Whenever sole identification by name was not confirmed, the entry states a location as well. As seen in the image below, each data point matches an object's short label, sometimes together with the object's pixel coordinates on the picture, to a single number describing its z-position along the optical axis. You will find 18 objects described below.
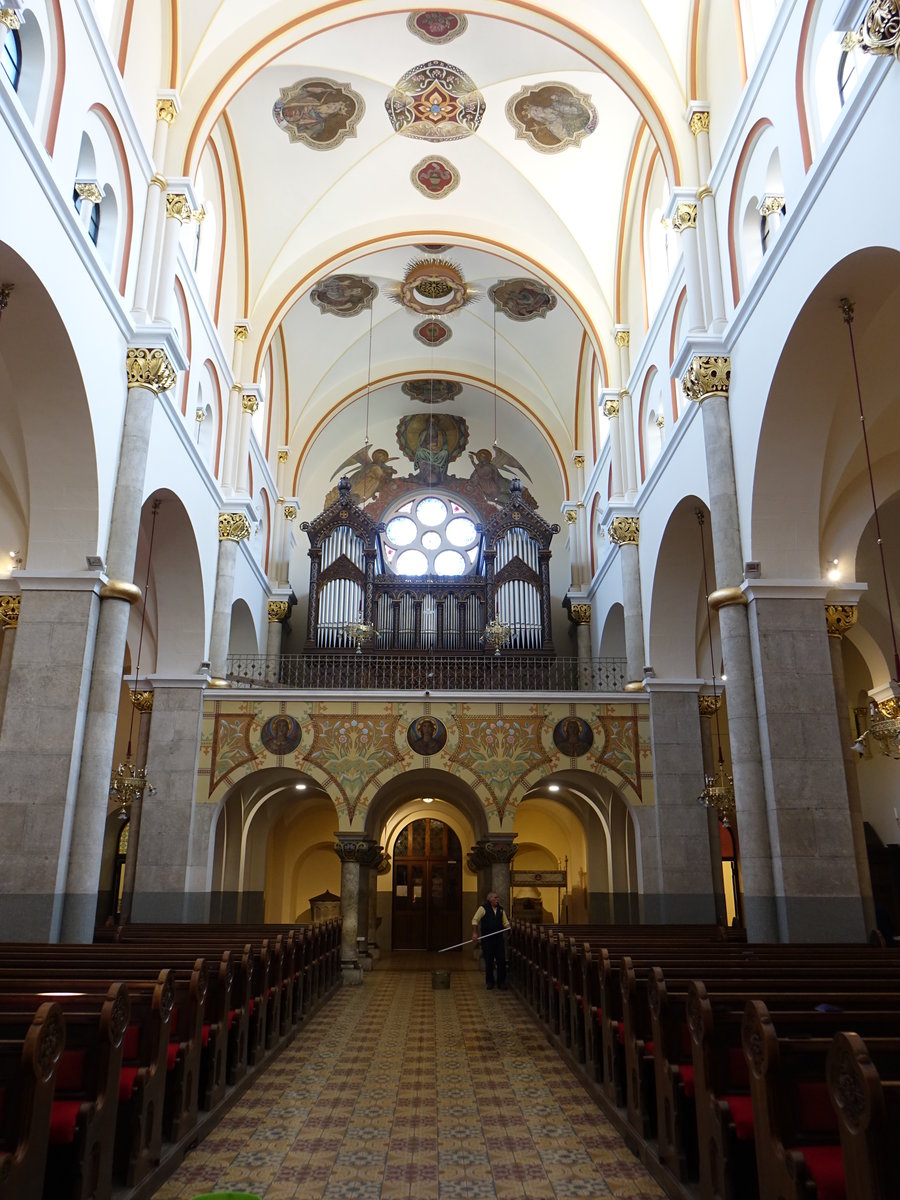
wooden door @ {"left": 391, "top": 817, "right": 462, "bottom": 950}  25.89
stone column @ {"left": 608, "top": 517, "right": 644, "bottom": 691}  18.38
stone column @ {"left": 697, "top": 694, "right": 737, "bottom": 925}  16.20
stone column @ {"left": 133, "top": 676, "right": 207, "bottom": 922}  16.17
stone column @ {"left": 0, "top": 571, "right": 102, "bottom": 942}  10.64
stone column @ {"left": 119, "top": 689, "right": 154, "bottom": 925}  16.16
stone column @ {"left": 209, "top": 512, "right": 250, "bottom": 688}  18.16
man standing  15.43
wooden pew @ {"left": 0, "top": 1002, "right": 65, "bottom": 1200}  3.73
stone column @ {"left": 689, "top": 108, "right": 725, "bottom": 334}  13.13
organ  24.41
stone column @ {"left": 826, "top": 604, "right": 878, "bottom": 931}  10.98
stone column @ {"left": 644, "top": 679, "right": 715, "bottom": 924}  16.12
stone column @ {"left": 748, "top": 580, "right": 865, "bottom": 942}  10.73
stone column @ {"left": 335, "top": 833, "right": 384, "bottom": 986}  16.95
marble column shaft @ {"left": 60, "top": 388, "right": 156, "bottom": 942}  10.91
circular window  27.91
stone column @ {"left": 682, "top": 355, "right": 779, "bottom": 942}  10.96
